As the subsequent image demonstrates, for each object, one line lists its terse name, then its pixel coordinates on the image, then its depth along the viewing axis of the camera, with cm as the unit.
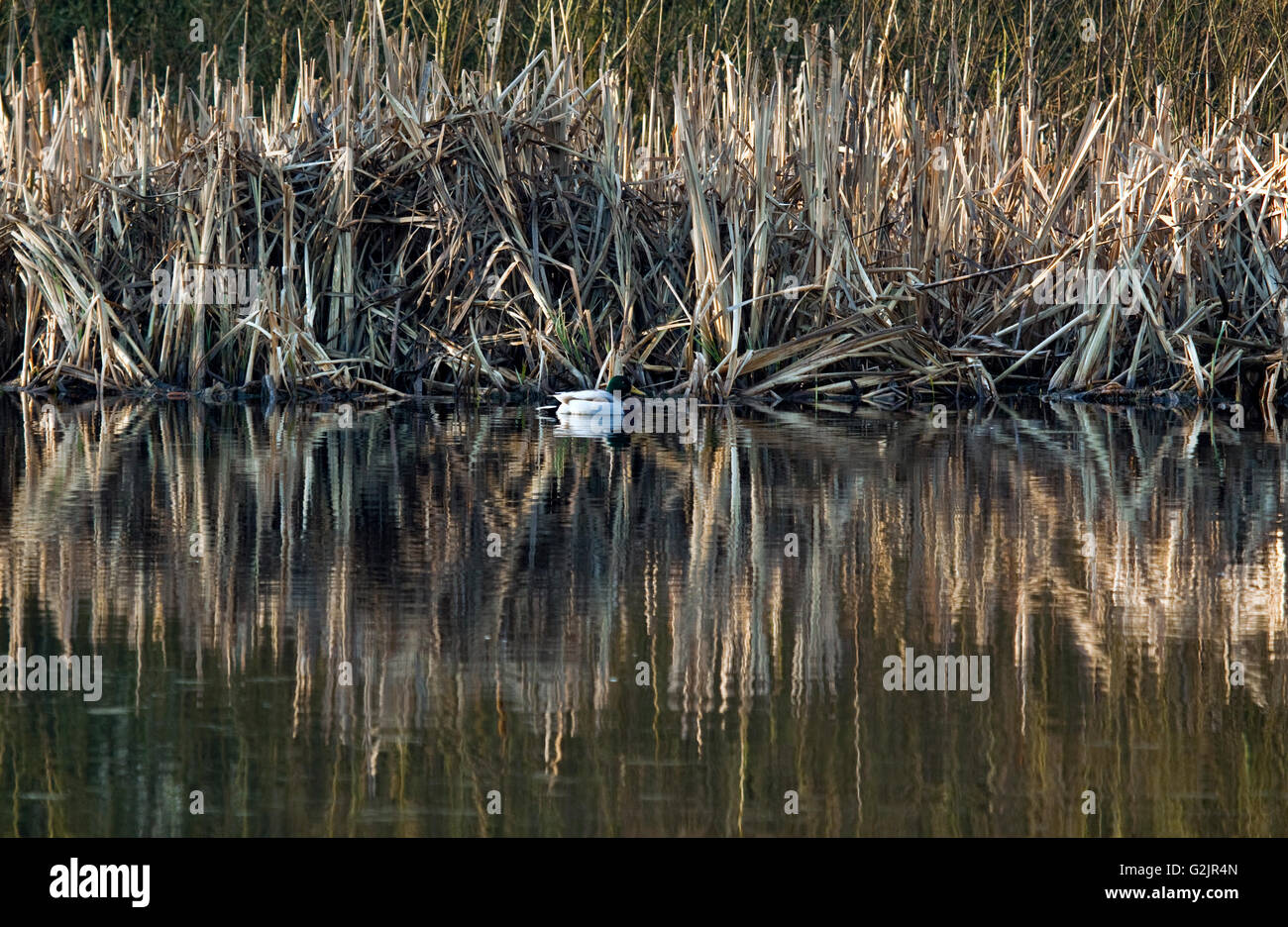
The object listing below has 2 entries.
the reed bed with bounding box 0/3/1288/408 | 2098
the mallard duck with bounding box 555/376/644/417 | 1853
